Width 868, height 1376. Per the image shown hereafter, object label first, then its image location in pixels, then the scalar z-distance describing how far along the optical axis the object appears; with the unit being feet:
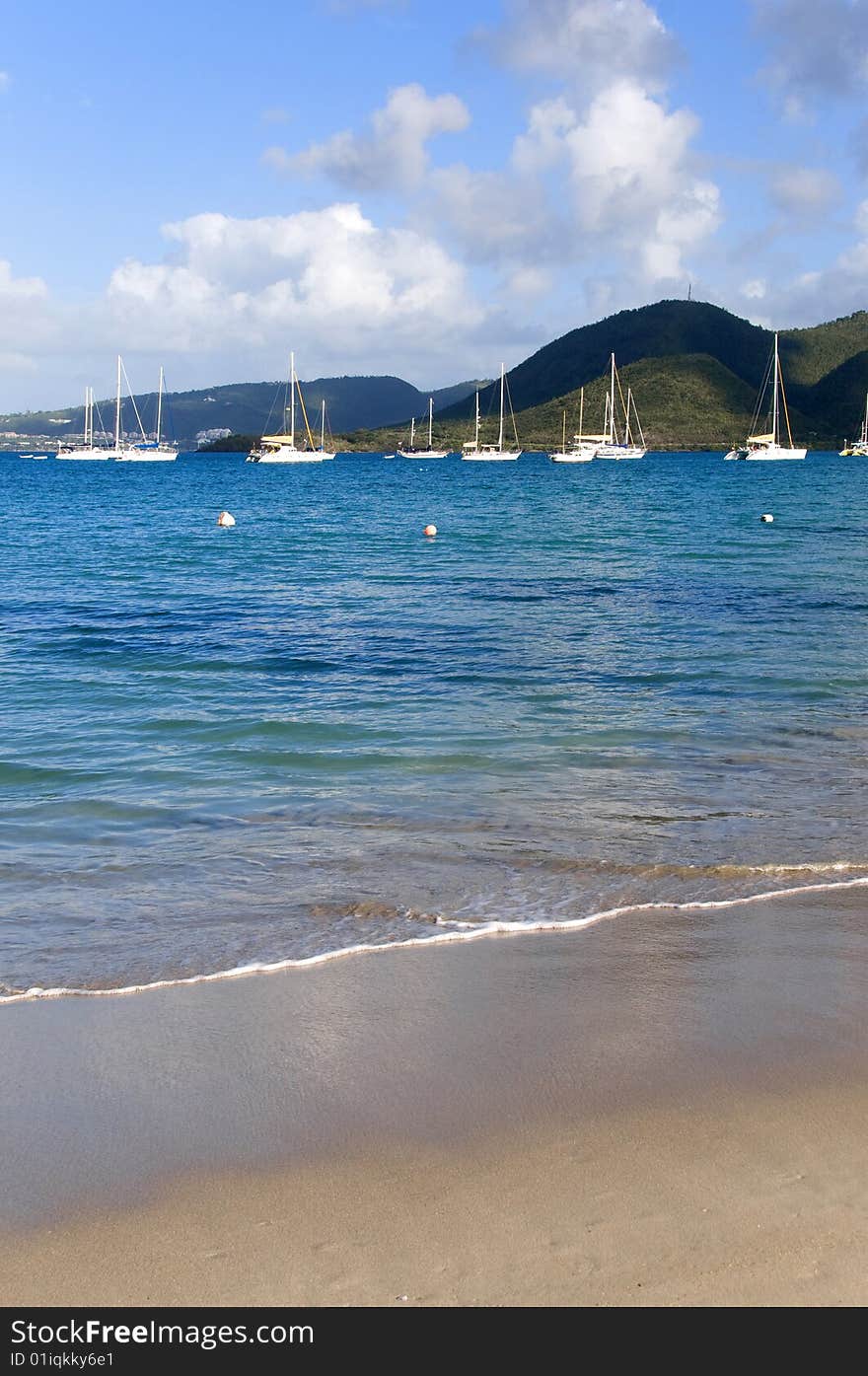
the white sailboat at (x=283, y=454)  465.47
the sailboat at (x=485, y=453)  455.54
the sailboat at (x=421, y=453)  576.61
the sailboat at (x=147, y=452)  467.93
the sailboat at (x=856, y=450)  494.18
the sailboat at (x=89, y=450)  513.53
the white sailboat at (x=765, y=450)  433.89
